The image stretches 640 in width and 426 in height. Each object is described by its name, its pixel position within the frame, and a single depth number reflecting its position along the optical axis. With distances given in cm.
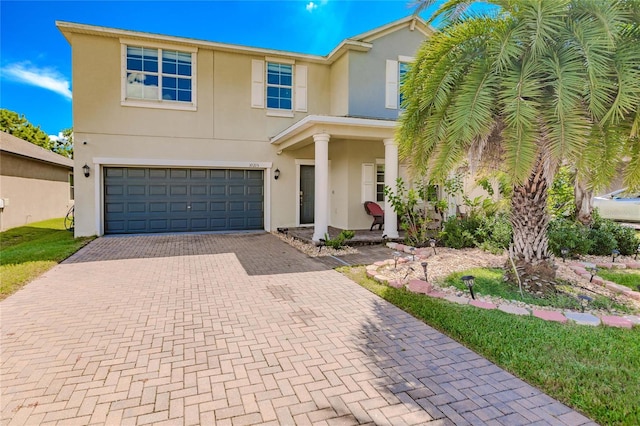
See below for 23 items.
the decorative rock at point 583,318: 432
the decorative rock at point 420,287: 564
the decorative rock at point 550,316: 443
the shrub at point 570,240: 802
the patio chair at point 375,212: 1153
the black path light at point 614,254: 732
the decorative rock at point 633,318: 437
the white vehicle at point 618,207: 1398
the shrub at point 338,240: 924
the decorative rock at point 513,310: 466
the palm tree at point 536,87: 413
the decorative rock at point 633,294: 539
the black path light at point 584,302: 448
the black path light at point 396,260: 711
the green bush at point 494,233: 870
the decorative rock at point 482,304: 493
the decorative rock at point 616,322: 429
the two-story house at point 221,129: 1125
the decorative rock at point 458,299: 512
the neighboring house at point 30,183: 1386
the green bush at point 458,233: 918
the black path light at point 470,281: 502
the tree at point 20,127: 3064
